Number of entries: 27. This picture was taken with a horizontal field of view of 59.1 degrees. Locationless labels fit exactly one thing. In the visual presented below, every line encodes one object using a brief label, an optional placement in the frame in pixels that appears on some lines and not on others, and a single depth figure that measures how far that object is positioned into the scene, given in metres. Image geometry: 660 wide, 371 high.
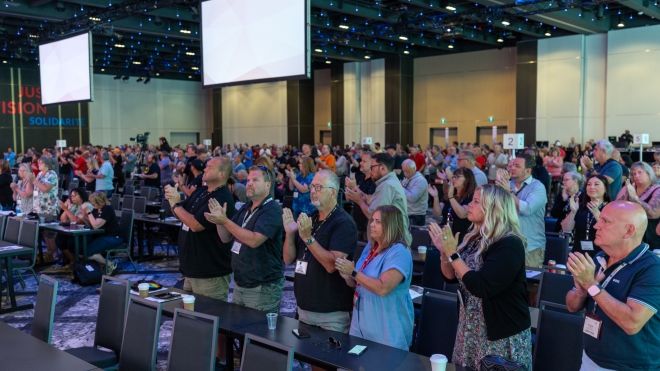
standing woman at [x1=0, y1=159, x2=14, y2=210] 10.05
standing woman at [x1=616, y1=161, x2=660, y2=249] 4.95
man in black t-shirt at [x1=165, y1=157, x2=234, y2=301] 4.18
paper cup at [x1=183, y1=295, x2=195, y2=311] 3.56
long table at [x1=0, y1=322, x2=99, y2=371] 2.82
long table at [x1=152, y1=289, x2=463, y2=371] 2.74
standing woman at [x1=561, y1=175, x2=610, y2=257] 4.64
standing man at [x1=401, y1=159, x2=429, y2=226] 6.98
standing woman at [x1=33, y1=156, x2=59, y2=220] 8.42
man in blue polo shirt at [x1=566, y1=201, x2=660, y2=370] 2.19
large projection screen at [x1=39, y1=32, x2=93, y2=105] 9.71
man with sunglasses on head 3.81
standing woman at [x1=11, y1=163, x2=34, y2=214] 8.62
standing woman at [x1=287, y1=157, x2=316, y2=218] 7.84
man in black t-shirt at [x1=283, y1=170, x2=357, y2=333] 3.26
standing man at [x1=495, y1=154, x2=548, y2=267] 4.85
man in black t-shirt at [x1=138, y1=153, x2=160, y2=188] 12.45
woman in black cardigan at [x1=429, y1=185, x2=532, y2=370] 2.64
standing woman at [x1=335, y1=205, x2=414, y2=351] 3.03
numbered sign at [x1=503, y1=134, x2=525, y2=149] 11.43
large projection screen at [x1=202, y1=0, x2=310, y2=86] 6.02
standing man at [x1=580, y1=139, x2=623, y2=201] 5.89
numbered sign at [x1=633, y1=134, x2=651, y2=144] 12.28
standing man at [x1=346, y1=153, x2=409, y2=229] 5.42
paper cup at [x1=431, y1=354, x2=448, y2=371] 2.45
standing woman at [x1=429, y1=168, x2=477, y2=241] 5.07
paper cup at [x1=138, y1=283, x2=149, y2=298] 3.92
